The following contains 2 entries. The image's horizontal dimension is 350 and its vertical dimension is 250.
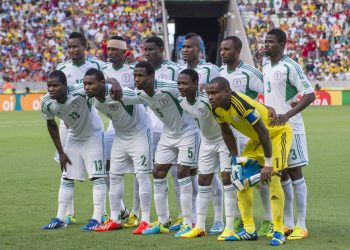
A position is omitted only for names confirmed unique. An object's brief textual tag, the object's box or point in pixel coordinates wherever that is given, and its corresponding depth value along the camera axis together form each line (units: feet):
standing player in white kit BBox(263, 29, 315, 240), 48.27
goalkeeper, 44.19
